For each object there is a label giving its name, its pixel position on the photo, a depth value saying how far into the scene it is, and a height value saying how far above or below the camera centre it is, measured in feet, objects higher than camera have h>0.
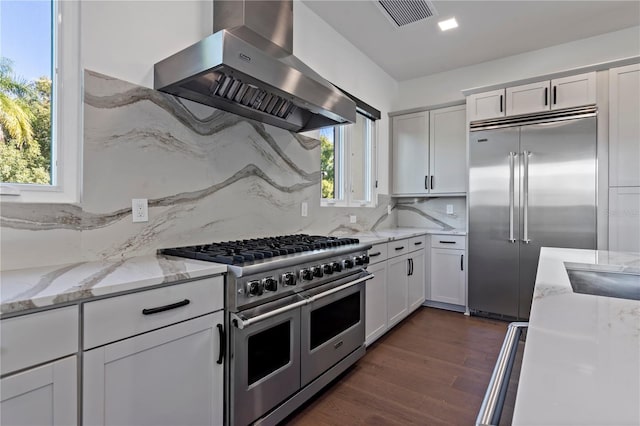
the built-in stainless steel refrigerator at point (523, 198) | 10.05 +0.53
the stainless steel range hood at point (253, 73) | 4.98 +2.41
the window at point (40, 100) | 4.70 +1.70
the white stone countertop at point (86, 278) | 3.14 -0.78
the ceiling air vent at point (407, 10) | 9.08 +5.89
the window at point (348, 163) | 11.07 +1.85
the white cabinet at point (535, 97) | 10.12 +3.86
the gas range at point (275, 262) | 4.90 -0.86
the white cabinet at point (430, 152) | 12.88 +2.56
